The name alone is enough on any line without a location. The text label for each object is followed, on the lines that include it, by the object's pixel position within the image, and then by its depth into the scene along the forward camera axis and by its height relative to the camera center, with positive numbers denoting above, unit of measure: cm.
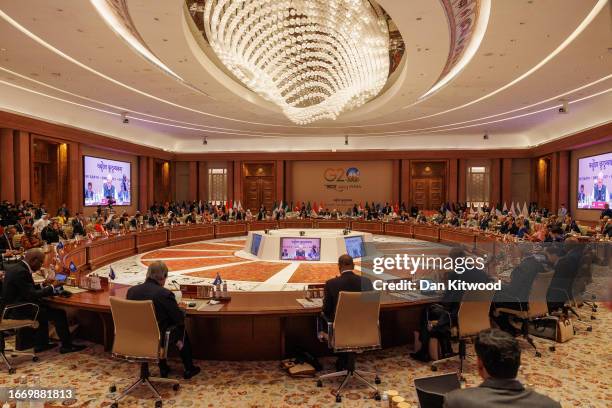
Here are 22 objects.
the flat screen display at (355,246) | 1047 -131
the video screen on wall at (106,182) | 1523 +59
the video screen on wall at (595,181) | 1323 +57
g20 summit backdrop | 2086 +78
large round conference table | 397 -137
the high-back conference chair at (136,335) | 323 -114
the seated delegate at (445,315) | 390 -118
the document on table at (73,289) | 455 -109
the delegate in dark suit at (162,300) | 341 -89
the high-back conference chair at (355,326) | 345 -114
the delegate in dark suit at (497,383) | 146 -72
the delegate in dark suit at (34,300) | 403 -107
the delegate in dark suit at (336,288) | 365 -83
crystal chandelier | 516 +233
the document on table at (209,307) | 389 -110
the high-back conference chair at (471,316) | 380 -114
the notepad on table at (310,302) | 399 -109
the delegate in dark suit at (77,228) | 966 -78
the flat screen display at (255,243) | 1080 -127
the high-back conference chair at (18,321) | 395 -128
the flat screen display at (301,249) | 1026 -136
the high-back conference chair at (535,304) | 451 -122
